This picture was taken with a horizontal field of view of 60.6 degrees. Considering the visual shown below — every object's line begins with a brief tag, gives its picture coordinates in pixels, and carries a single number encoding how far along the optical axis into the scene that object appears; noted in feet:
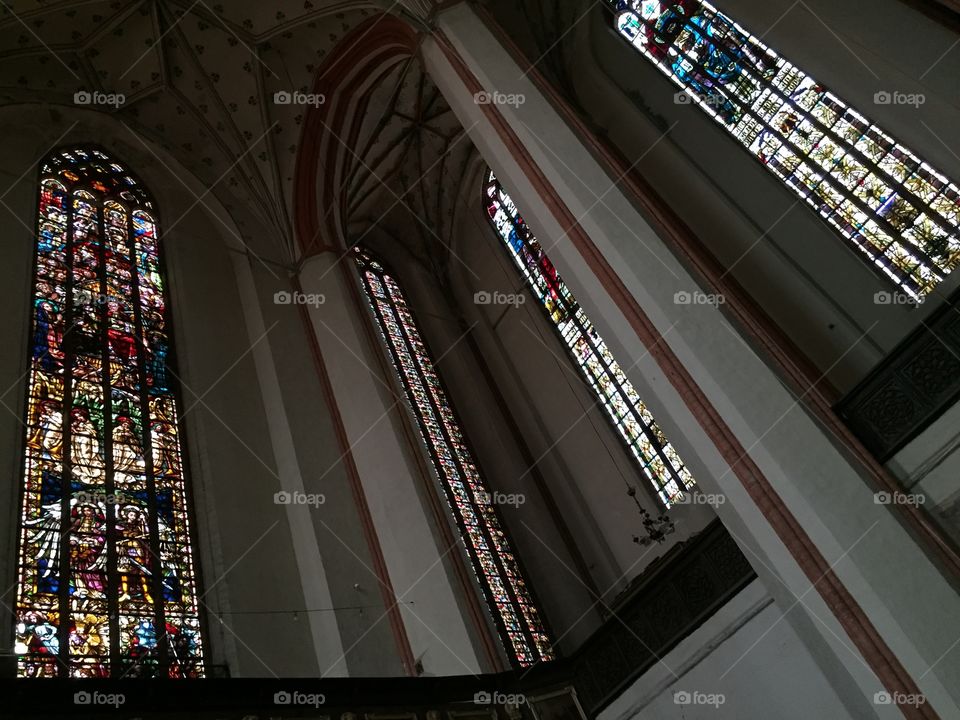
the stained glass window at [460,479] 34.91
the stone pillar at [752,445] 16.39
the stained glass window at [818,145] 27.55
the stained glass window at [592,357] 35.73
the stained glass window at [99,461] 25.68
